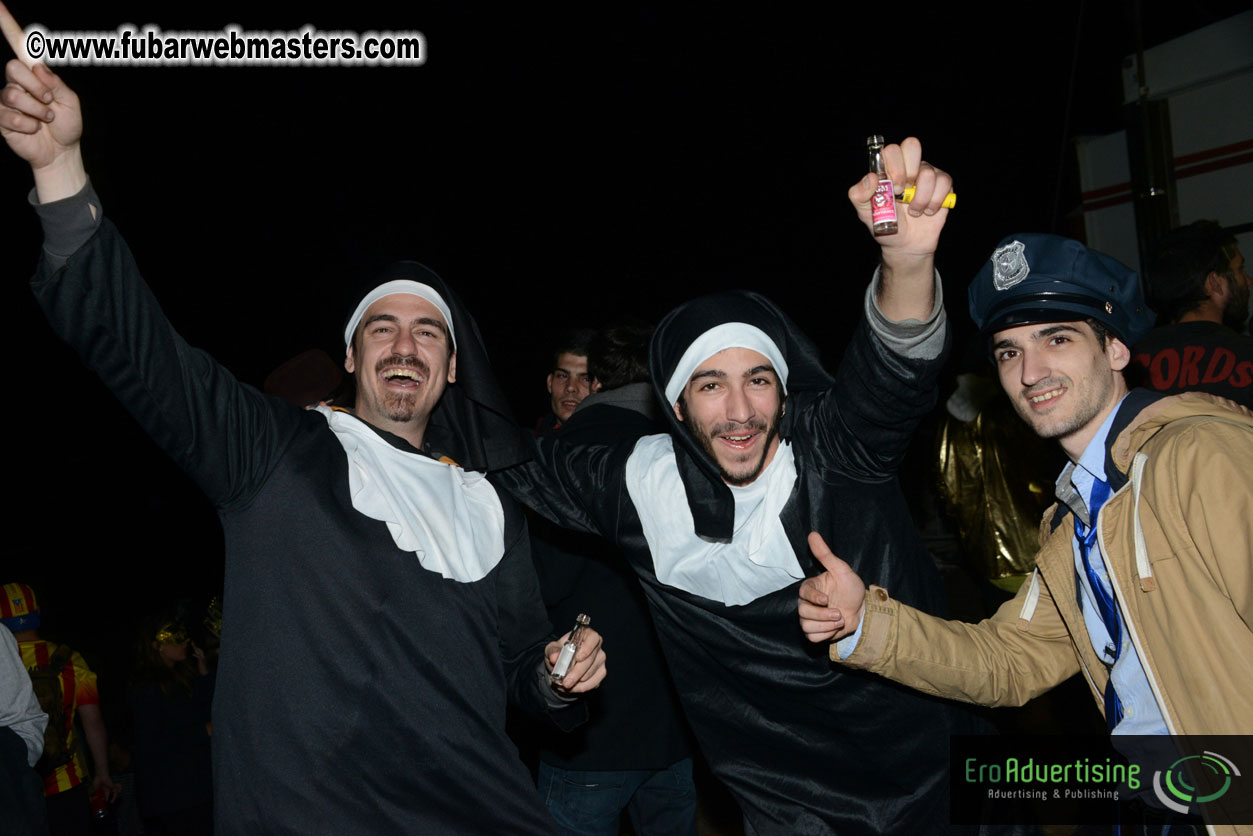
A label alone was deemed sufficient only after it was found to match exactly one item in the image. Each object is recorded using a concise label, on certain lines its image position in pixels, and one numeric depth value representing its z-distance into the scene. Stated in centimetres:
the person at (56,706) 489
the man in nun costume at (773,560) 277
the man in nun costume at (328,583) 217
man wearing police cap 208
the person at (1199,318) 388
